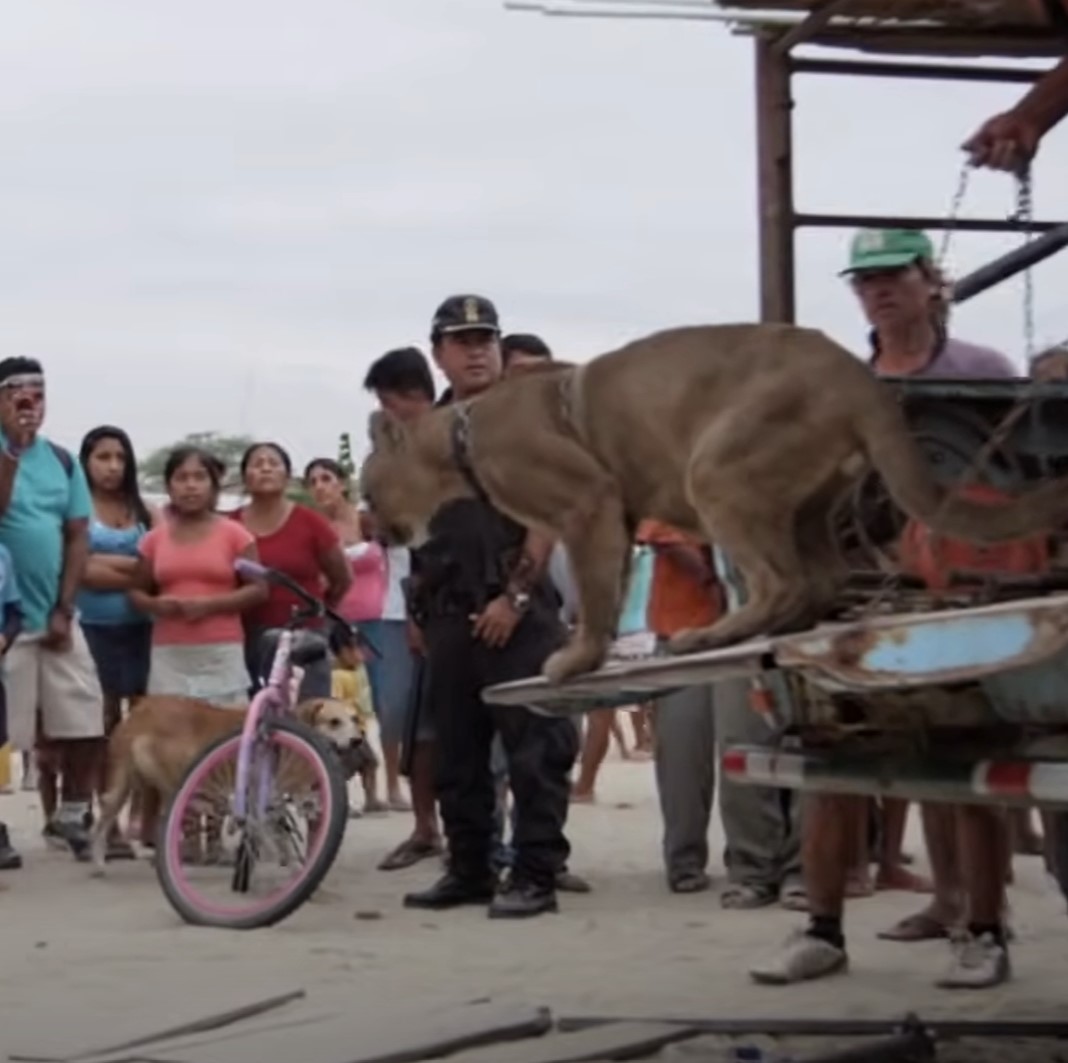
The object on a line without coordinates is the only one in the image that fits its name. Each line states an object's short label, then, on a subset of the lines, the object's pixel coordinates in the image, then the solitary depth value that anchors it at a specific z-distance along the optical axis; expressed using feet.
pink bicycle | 27.37
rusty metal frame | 19.42
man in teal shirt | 33.01
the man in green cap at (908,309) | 21.11
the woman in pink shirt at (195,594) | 33.88
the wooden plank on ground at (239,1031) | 19.06
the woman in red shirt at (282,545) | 34.86
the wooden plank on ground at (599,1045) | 18.63
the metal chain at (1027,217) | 18.07
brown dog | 32.09
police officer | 27.68
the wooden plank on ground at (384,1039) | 18.85
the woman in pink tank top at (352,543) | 44.65
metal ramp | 13.08
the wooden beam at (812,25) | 19.06
